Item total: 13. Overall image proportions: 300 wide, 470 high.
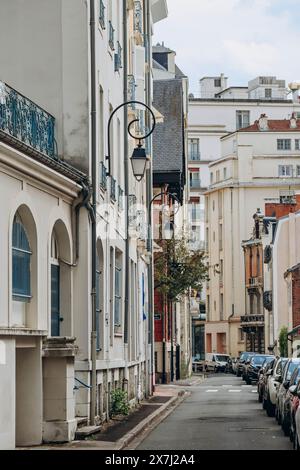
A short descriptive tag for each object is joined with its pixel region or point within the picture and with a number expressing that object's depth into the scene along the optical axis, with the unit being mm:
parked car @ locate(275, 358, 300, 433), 23891
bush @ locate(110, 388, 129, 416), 26938
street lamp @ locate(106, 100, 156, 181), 26562
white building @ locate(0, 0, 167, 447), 22938
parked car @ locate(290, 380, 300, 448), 19928
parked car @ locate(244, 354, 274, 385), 54875
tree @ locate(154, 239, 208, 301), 54438
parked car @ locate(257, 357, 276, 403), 34731
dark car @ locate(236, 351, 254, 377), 66950
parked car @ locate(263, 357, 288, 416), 30209
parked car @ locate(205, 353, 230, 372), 94412
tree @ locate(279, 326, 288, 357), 74125
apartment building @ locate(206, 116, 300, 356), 108125
